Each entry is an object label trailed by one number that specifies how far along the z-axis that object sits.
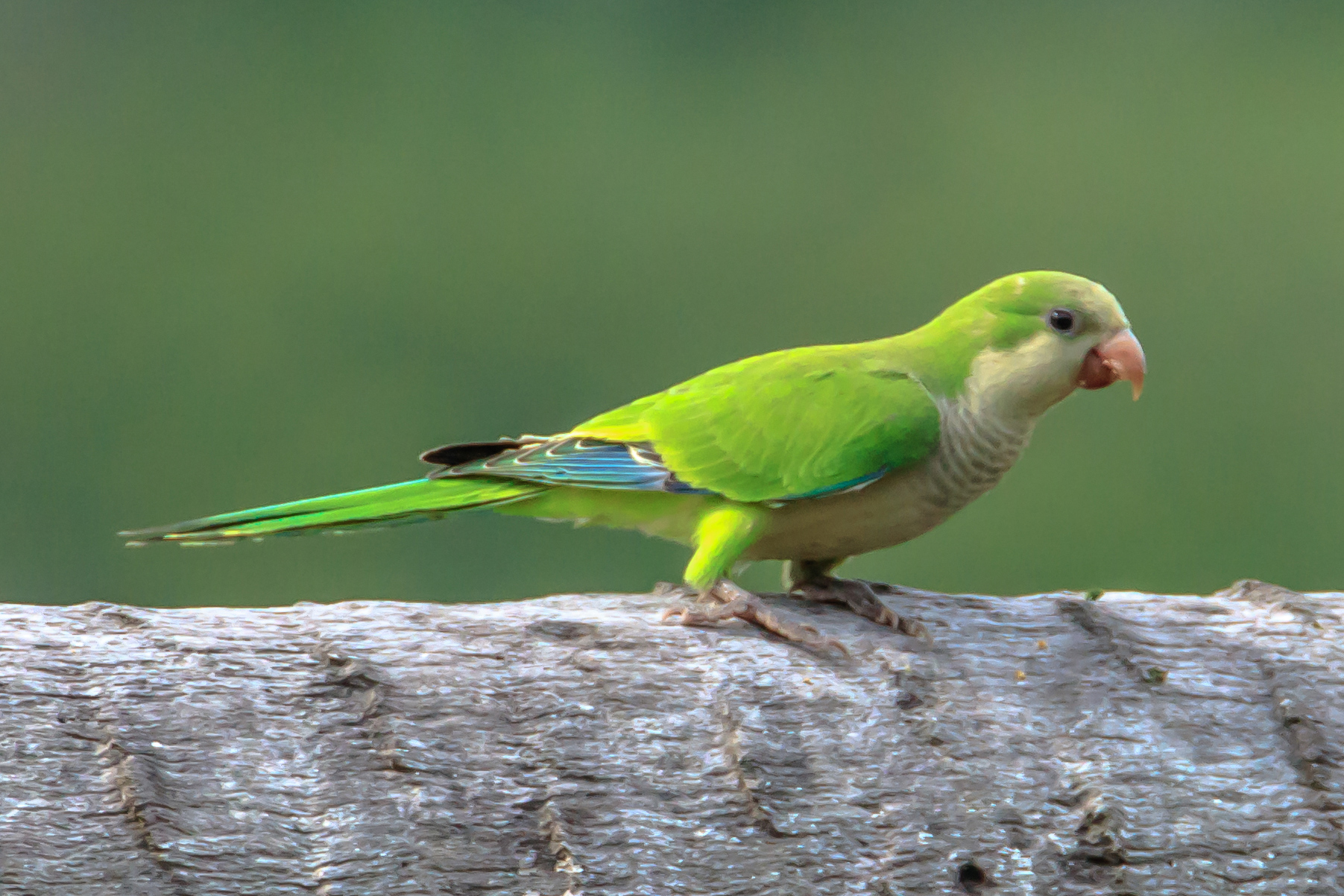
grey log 6.43
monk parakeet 6.56
